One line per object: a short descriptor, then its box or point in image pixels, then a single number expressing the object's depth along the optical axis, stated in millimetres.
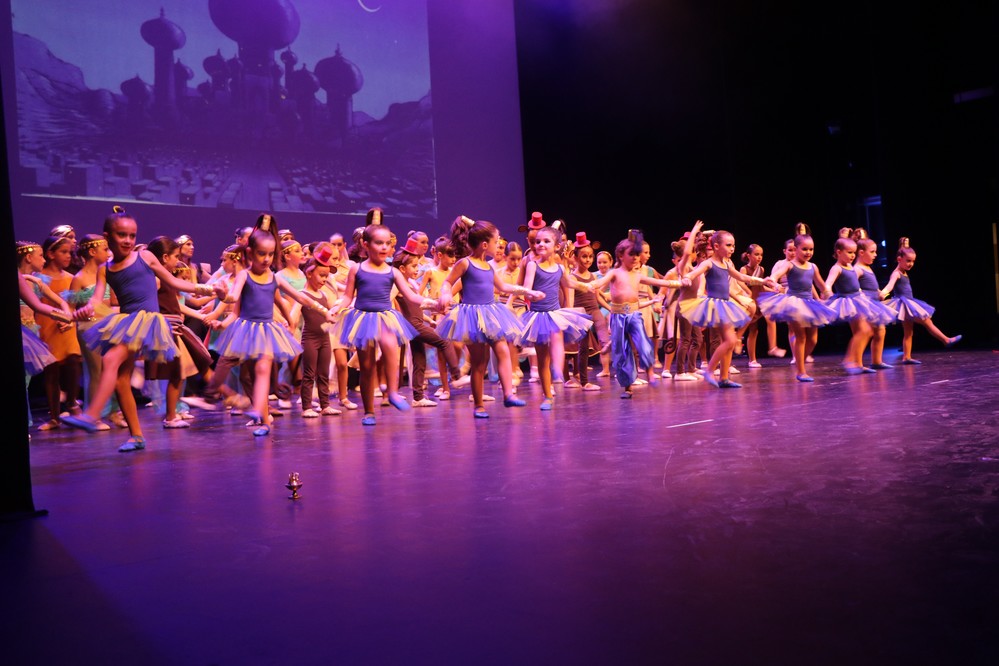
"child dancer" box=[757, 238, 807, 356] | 8172
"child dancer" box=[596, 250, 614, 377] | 9781
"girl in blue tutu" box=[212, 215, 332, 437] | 5703
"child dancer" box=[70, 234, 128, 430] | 6582
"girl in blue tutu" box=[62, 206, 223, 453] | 4938
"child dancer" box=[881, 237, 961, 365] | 8828
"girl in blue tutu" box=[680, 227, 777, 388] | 7547
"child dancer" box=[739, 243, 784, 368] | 10164
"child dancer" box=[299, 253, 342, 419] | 7098
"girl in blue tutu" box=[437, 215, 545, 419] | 6180
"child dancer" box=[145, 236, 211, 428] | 6301
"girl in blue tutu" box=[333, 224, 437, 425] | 6020
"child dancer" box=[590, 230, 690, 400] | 7344
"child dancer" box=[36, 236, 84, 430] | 6875
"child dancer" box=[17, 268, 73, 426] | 5164
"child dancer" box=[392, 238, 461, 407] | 7500
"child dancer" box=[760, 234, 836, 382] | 7863
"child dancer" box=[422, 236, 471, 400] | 8477
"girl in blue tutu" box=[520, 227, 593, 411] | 6742
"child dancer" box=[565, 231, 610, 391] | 8805
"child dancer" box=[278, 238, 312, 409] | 7277
